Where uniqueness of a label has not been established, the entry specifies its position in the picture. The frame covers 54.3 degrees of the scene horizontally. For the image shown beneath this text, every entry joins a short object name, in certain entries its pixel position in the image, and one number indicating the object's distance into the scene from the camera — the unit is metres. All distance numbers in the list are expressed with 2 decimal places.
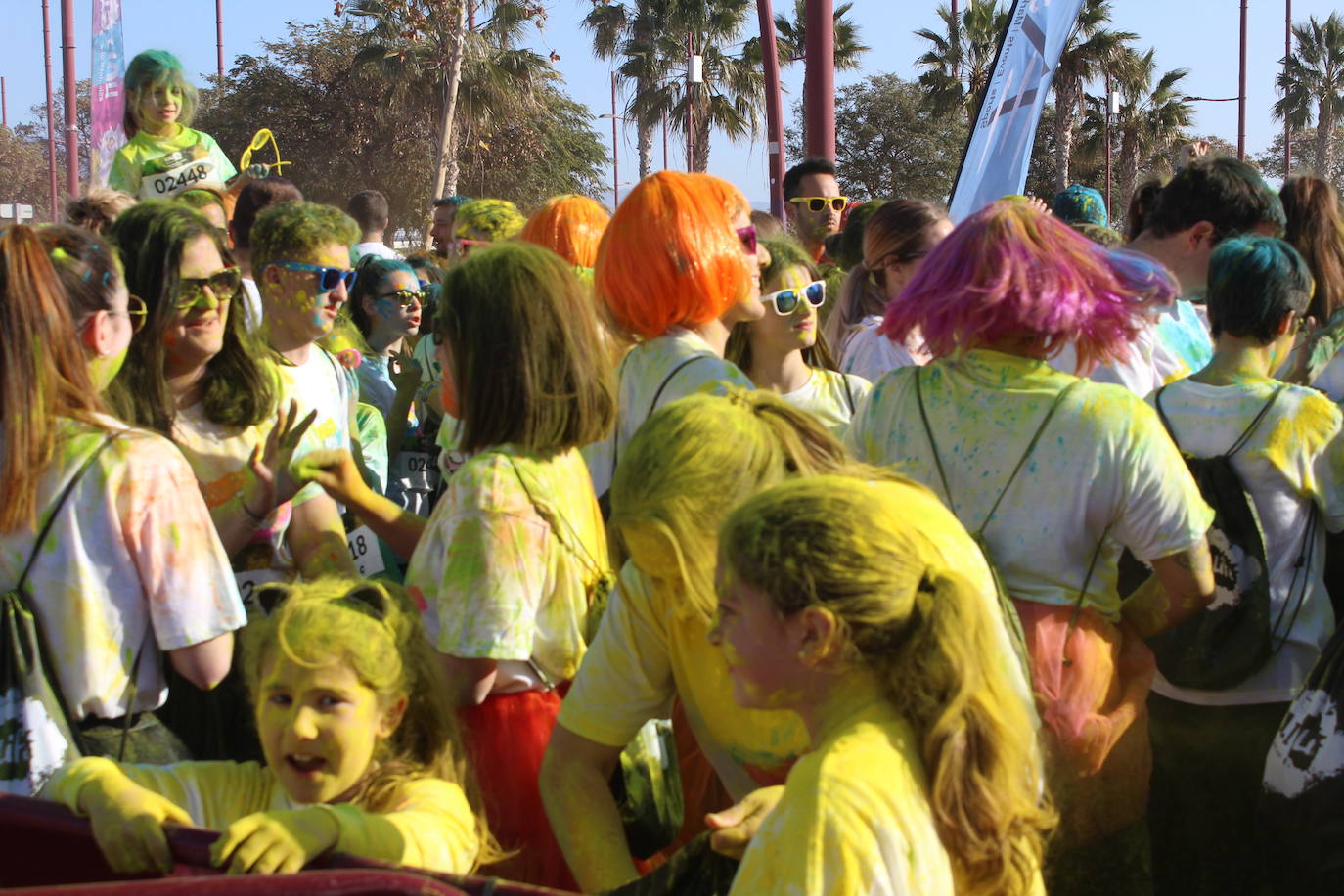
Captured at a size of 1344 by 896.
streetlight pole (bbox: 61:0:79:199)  16.09
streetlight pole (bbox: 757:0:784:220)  14.10
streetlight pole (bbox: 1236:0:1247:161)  32.12
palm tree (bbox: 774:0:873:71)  41.88
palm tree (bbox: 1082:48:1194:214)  40.53
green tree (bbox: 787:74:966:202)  50.31
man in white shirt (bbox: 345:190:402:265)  7.68
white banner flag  6.78
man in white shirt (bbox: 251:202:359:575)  3.79
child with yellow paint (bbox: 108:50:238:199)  5.92
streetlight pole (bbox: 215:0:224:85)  33.34
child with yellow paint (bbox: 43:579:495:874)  2.03
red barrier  1.76
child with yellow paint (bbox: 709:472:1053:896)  1.48
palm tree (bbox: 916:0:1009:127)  39.00
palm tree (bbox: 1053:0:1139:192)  38.12
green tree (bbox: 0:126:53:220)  73.31
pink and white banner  9.95
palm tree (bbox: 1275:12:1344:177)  50.75
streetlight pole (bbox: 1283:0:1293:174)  38.41
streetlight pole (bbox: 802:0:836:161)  11.12
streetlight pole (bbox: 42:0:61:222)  27.82
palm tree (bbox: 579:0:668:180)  45.53
